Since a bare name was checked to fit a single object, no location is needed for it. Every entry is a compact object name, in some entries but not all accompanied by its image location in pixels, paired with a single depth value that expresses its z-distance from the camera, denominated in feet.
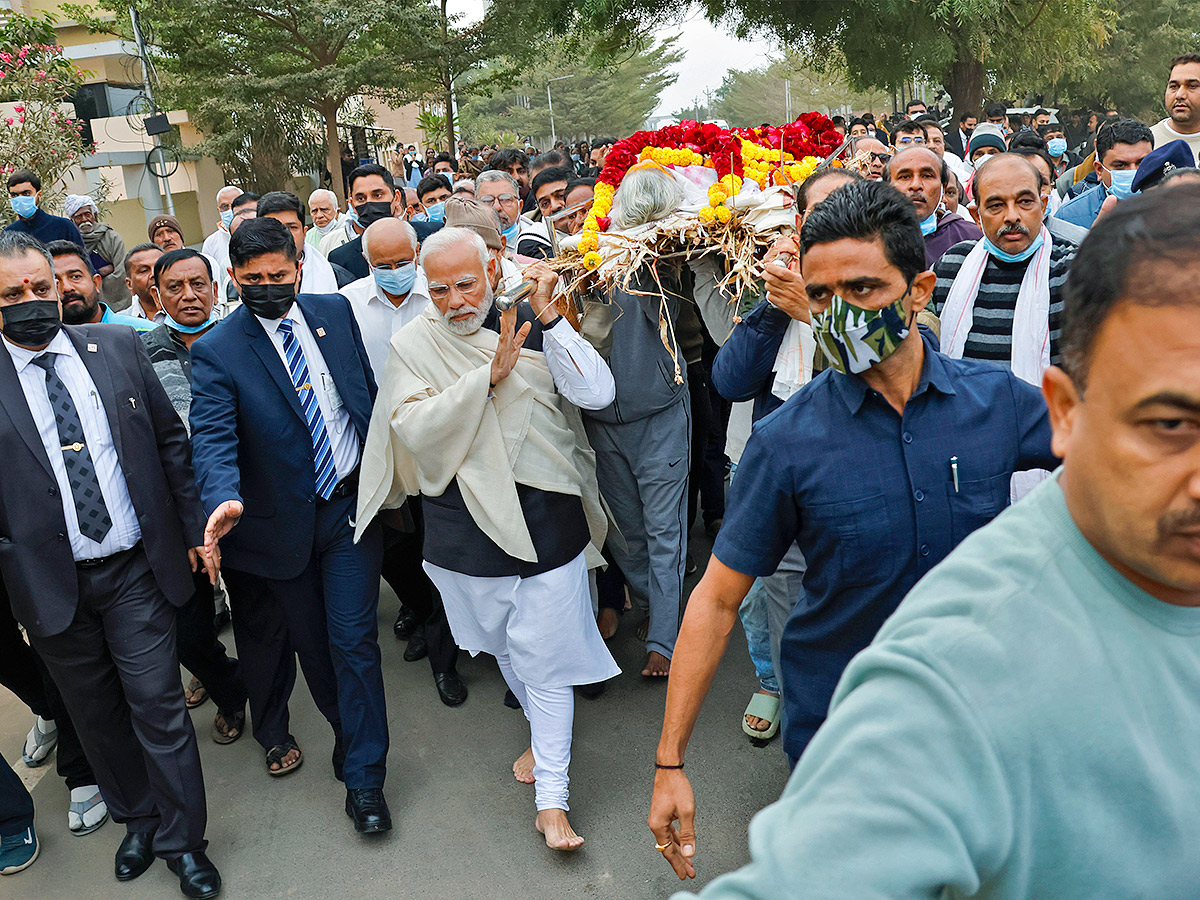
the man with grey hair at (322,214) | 26.81
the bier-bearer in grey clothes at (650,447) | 14.16
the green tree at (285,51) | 81.30
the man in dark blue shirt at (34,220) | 25.66
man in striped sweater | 11.49
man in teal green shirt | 2.88
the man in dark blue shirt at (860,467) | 7.12
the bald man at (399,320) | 15.69
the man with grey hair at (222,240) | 26.14
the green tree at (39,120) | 38.70
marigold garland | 12.93
